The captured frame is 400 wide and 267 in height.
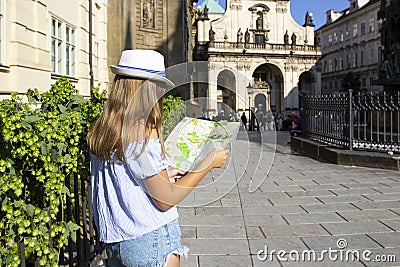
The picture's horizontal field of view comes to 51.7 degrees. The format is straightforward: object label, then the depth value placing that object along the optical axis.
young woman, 1.90
